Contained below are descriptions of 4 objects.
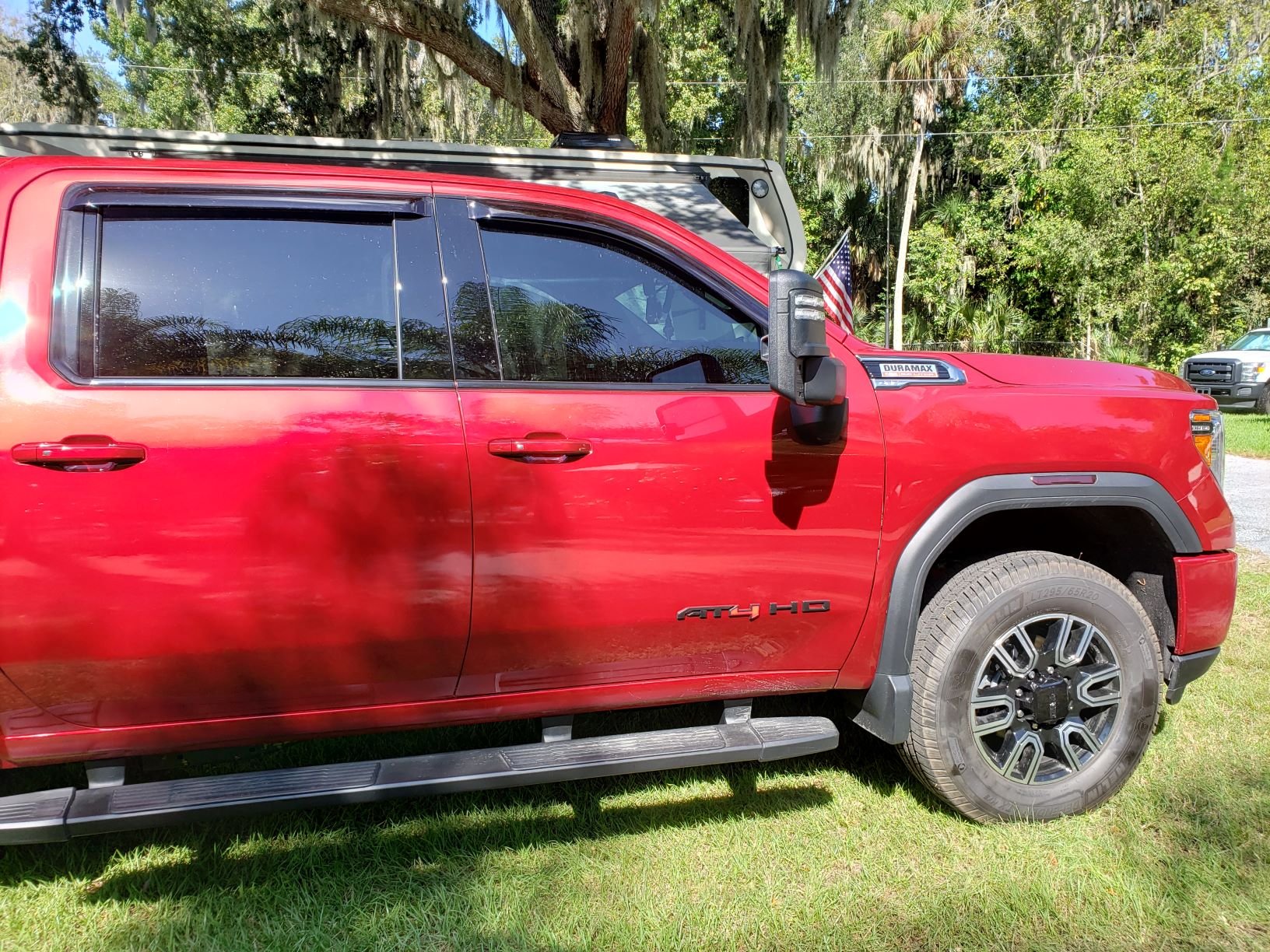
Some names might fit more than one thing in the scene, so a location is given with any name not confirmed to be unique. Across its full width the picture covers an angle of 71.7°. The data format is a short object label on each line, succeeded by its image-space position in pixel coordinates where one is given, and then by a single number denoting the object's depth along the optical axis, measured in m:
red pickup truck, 2.20
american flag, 8.99
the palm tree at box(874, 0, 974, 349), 23.45
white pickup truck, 15.59
